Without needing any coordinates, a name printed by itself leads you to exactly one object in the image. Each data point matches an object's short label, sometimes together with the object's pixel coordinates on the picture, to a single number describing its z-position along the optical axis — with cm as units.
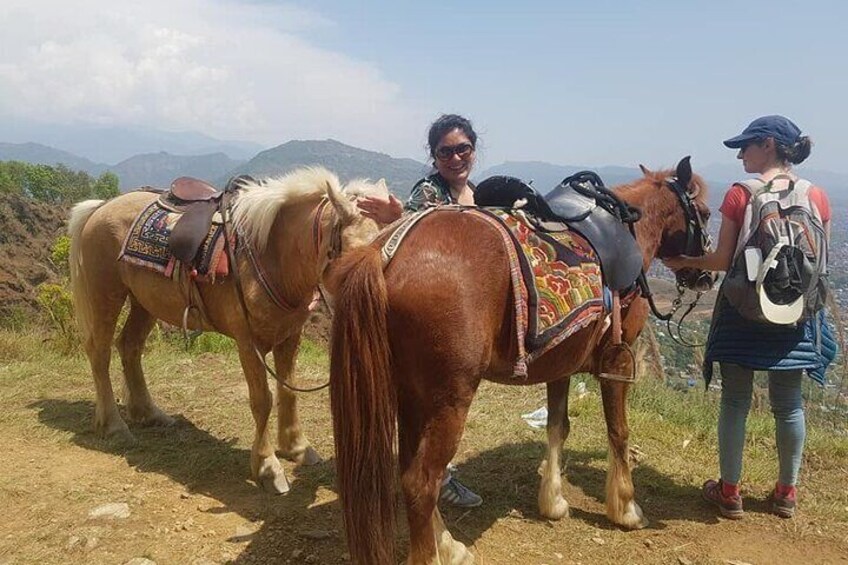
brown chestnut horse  218
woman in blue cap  316
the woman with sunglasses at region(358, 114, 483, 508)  332
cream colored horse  332
